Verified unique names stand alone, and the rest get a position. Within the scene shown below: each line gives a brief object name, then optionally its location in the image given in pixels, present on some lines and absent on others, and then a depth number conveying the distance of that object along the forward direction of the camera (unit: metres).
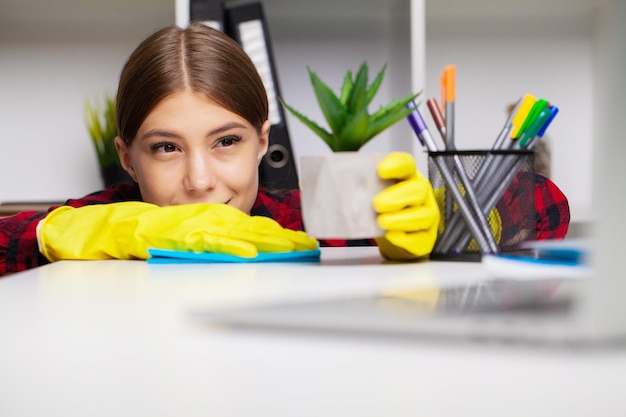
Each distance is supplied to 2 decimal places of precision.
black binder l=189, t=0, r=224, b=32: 1.83
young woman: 0.73
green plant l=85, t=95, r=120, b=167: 2.10
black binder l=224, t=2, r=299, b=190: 1.84
